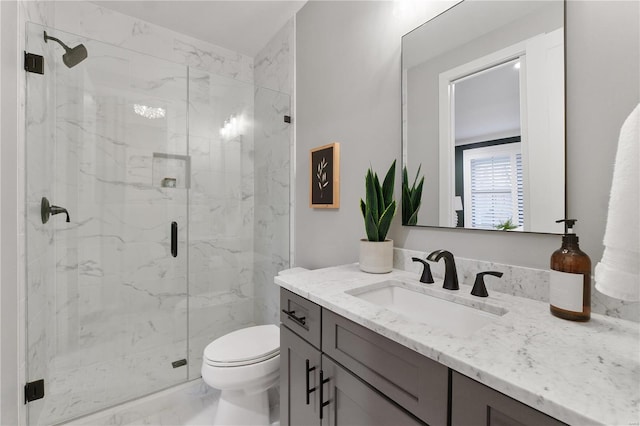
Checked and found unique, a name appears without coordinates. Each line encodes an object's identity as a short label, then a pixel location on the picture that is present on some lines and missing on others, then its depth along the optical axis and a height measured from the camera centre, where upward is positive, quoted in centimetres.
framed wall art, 164 +21
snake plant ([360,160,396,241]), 125 +4
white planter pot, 121 -19
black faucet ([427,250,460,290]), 99 -20
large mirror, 88 +34
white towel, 49 -3
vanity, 47 -30
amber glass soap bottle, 71 -17
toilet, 135 -78
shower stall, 154 -3
